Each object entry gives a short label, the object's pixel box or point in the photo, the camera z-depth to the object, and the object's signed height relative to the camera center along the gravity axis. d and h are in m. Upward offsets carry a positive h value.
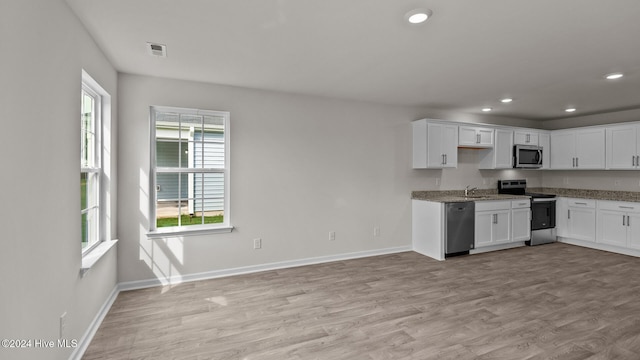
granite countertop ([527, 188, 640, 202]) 5.20 -0.27
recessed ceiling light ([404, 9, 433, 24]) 2.09 +1.14
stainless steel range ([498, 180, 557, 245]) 5.58 -0.73
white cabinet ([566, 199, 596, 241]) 5.37 -0.72
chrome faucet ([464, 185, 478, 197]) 5.64 -0.20
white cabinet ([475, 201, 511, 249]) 4.98 -0.73
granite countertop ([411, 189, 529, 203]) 4.98 -0.30
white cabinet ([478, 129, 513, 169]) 5.60 +0.48
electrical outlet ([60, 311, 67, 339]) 1.94 -0.93
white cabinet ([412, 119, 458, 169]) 4.94 +0.56
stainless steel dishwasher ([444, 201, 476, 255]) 4.70 -0.74
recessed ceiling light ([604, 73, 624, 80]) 3.40 +1.17
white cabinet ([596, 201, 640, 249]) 4.84 -0.73
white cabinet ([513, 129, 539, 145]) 5.80 +0.80
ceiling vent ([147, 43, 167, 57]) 2.70 +1.17
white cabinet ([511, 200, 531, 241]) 5.34 -0.72
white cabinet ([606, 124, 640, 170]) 4.95 +0.53
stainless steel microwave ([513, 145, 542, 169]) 5.77 +0.43
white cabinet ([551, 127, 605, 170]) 5.40 +0.57
